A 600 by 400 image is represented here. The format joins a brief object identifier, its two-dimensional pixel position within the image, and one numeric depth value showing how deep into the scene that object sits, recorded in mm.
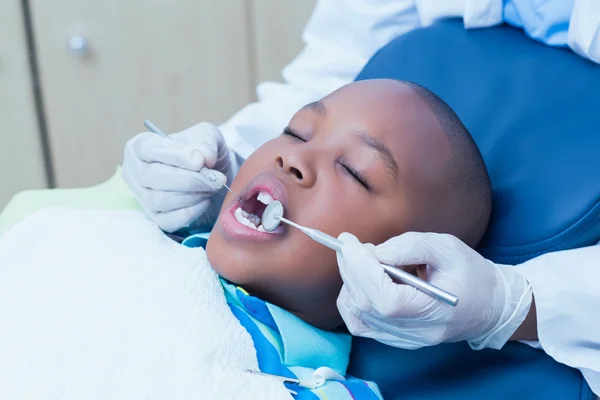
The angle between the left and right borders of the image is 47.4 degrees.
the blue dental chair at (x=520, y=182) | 864
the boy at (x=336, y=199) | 846
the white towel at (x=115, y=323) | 694
